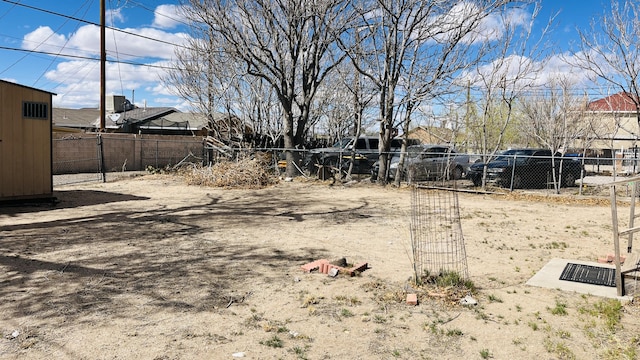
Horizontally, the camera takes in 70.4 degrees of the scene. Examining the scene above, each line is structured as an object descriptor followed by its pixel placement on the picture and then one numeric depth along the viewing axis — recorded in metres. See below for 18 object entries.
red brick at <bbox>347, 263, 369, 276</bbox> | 5.74
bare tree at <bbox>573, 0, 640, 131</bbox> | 13.55
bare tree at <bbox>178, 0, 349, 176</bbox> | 16.34
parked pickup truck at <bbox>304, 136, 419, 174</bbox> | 19.17
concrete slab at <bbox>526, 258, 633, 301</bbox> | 5.04
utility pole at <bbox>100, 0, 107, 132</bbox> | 22.90
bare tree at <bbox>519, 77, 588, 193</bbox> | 20.95
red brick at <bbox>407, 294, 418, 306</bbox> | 4.77
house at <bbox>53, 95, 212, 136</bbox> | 33.17
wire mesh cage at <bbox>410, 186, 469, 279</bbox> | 5.86
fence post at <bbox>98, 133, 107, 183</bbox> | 17.20
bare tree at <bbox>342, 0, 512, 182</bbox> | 15.55
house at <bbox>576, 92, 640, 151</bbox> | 19.29
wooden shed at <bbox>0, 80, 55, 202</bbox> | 10.27
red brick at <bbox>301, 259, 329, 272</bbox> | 5.94
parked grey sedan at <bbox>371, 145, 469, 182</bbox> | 16.88
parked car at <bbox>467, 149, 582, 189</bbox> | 16.12
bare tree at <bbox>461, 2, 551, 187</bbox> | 17.00
